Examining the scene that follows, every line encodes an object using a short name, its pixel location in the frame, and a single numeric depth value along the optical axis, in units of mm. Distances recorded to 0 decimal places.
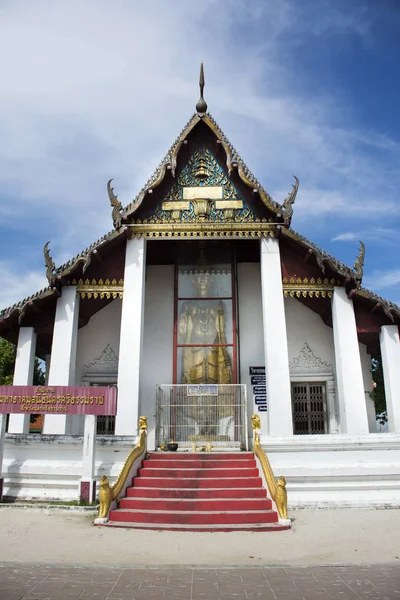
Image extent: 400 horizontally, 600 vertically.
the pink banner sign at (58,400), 7895
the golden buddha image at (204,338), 10992
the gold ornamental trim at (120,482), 6414
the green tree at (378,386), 14477
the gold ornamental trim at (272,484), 6410
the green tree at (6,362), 20444
